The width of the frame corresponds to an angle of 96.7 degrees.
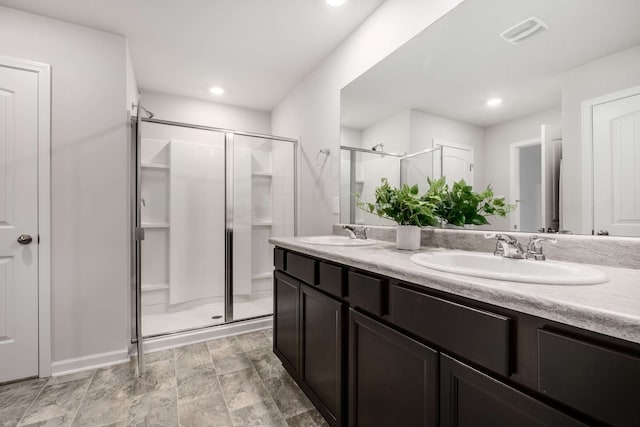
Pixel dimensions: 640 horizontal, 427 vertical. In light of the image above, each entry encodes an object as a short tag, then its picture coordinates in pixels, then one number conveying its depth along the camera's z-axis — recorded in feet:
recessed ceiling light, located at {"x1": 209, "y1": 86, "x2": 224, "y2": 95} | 10.17
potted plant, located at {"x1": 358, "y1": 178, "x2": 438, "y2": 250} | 4.58
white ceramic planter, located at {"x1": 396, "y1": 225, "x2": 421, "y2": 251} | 4.62
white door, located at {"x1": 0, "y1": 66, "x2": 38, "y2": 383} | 5.95
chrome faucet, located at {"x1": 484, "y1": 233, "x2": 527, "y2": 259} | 3.42
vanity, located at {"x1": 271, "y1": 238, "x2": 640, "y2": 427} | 1.62
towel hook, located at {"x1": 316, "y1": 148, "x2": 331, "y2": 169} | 8.16
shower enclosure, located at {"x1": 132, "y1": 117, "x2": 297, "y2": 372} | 9.47
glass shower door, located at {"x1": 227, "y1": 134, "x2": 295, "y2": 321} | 9.18
